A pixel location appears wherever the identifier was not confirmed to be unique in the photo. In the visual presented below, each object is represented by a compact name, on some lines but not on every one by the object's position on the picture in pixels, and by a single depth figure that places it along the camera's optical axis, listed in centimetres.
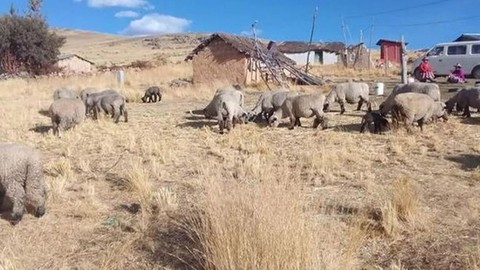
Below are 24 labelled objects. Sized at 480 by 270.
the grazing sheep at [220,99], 1525
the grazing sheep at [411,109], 1284
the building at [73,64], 5794
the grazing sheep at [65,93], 2096
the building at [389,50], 6200
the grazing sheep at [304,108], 1430
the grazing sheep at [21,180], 727
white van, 3089
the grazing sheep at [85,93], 1905
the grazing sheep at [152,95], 2508
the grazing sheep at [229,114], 1468
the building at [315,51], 6419
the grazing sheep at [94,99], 1767
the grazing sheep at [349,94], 1773
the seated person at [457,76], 2867
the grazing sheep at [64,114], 1452
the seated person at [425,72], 2859
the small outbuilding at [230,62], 3209
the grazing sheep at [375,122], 1334
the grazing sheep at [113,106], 1708
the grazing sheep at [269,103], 1577
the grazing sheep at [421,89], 1588
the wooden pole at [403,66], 2312
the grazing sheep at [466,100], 1579
